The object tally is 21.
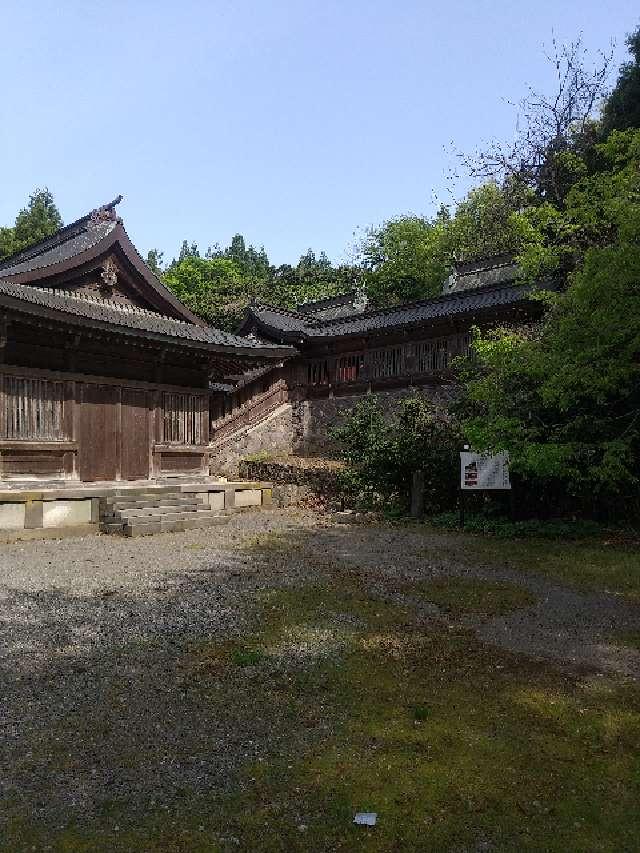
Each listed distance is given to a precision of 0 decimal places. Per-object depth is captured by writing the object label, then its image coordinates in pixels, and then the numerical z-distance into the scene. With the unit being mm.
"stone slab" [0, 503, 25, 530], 13020
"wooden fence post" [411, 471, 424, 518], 16297
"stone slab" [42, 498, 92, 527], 13758
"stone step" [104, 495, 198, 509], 14688
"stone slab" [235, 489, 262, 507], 18212
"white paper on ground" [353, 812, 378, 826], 3322
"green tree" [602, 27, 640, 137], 21828
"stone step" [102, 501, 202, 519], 14383
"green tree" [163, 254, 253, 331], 43719
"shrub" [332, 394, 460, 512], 16297
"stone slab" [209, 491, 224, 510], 17273
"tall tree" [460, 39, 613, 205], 27938
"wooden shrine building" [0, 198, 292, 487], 14164
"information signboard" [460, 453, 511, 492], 13797
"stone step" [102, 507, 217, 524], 14179
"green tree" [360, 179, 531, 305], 37906
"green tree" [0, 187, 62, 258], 61562
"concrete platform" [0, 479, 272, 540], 13289
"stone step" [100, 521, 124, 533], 14086
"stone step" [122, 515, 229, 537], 13773
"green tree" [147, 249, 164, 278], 88562
